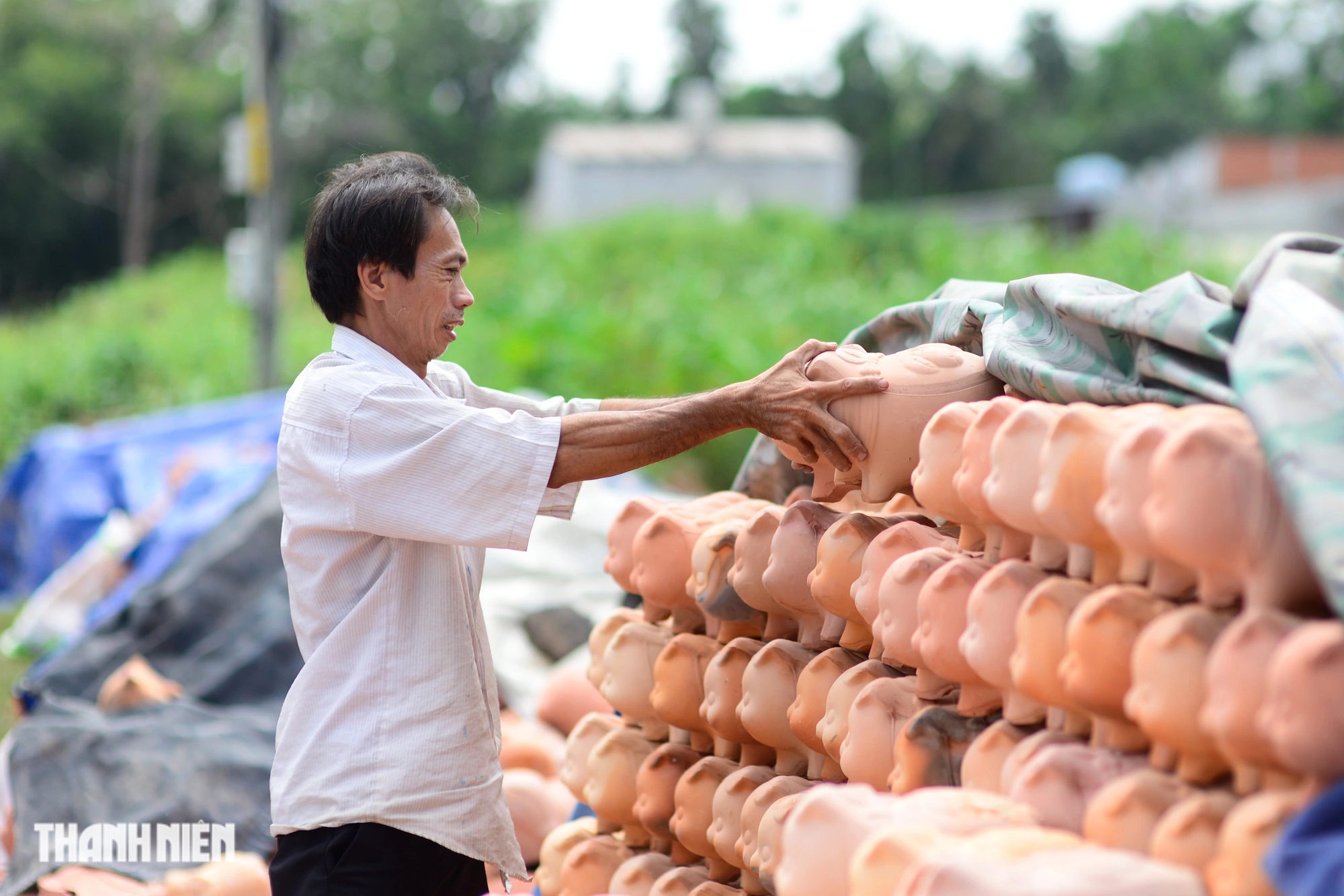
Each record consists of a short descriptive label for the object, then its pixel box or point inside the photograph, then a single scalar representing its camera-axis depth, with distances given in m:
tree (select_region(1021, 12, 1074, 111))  53.22
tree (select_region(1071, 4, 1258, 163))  45.59
